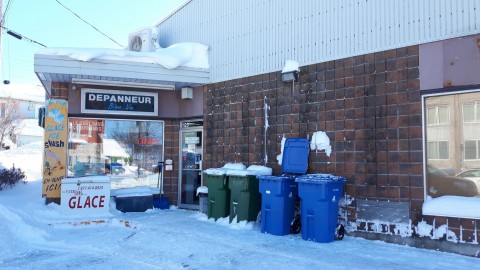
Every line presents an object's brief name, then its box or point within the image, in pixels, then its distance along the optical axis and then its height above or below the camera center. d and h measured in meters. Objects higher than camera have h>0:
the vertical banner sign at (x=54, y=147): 10.56 +0.08
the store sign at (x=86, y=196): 9.80 -1.09
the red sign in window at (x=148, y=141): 11.83 +0.28
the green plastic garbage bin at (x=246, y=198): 8.67 -1.00
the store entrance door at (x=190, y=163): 11.70 -0.34
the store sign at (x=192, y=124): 11.73 +0.77
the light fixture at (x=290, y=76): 8.99 +1.65
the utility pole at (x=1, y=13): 14.92 +4.93
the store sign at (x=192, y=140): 11.74 +0.31
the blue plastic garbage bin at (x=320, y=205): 7.31 -0.97
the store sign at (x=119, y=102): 11.13 +1.34
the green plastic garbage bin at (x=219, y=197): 9.34 -1.04
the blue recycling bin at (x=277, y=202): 7.96 -1.00
